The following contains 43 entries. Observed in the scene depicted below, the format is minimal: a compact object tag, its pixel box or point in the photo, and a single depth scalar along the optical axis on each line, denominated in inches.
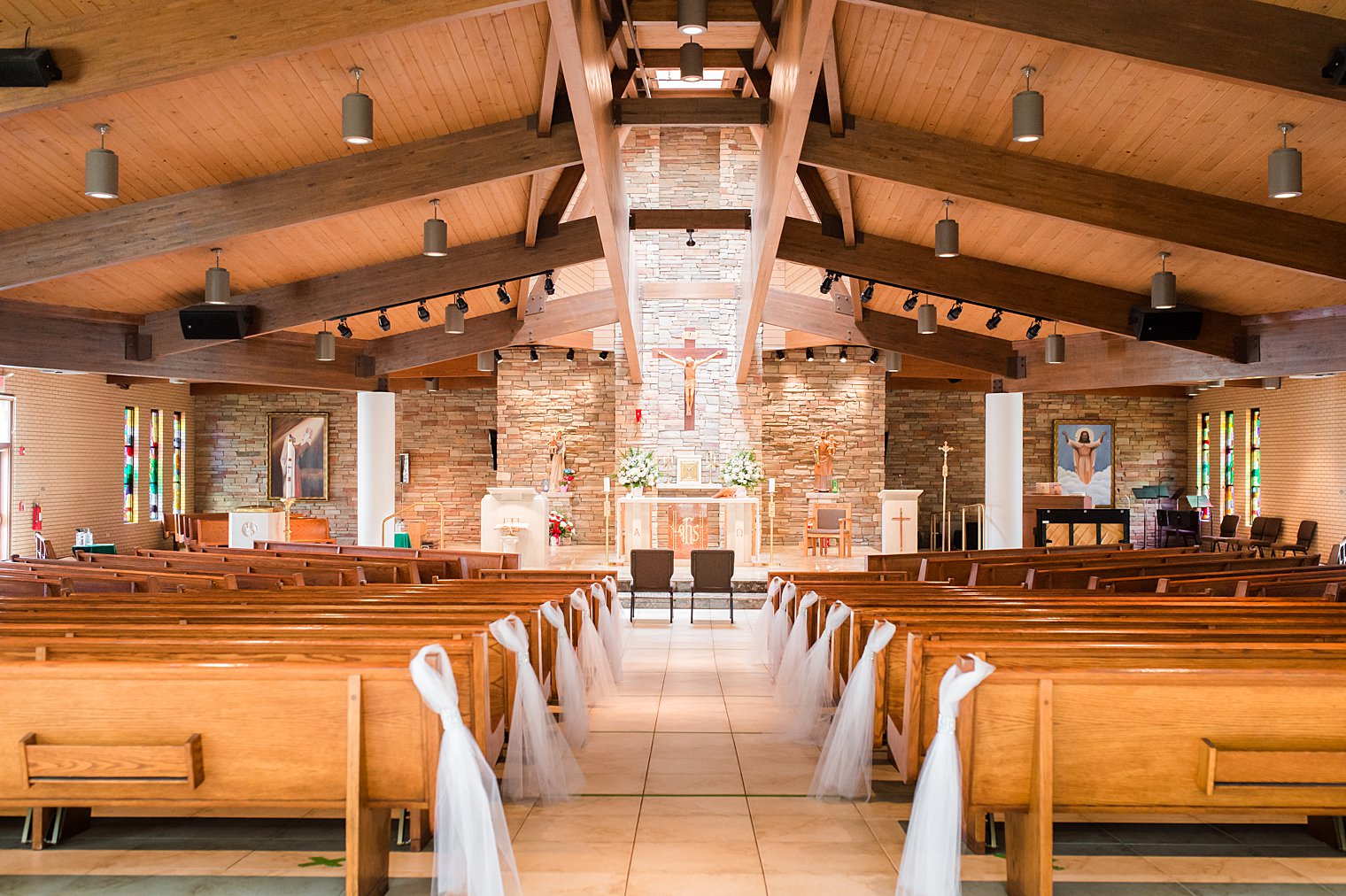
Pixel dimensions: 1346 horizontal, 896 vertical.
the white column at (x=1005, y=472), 570.6
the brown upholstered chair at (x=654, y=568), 439.8
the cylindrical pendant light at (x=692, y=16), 255.1
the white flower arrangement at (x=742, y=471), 607.2
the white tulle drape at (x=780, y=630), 294.2
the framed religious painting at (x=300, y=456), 799.1
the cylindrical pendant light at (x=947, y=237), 349.4
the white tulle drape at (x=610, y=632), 292.5
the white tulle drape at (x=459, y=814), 132.0
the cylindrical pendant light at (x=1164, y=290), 373.1
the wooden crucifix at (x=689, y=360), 667.4
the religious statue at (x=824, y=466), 688.4
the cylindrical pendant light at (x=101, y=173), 249.3
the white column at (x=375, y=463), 567.2
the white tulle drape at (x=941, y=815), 132.4
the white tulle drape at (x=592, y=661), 262.7
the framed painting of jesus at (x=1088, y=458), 800.9
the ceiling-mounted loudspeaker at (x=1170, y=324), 419.5
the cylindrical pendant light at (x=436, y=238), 344.2
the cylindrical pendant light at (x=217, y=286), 372.5
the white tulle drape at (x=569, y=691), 225.5
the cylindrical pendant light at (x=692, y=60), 306.3
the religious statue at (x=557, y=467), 711.1
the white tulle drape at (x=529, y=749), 186.4
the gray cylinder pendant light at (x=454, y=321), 473.7
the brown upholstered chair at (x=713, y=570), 425.7
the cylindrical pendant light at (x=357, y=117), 245.8
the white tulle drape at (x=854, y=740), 181.0
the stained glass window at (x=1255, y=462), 708.7
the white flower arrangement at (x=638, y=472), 584.4
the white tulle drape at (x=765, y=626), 317.4
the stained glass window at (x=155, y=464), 729.0
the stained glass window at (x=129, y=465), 688.4
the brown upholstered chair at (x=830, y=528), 659.4
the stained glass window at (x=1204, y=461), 775.1
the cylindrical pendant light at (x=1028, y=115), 244.4
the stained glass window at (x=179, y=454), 762.2
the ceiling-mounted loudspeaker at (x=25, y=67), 214.7
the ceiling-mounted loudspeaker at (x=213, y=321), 414.3
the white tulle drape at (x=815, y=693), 230.7
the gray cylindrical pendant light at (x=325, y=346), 491.5
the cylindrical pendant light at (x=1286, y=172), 243.0
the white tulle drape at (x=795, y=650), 259.9
